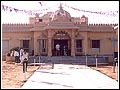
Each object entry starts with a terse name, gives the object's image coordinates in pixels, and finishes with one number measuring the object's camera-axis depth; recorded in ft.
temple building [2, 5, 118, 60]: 58.37
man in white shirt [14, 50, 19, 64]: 52.96
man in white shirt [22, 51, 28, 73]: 28.19
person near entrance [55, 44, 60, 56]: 62.58
